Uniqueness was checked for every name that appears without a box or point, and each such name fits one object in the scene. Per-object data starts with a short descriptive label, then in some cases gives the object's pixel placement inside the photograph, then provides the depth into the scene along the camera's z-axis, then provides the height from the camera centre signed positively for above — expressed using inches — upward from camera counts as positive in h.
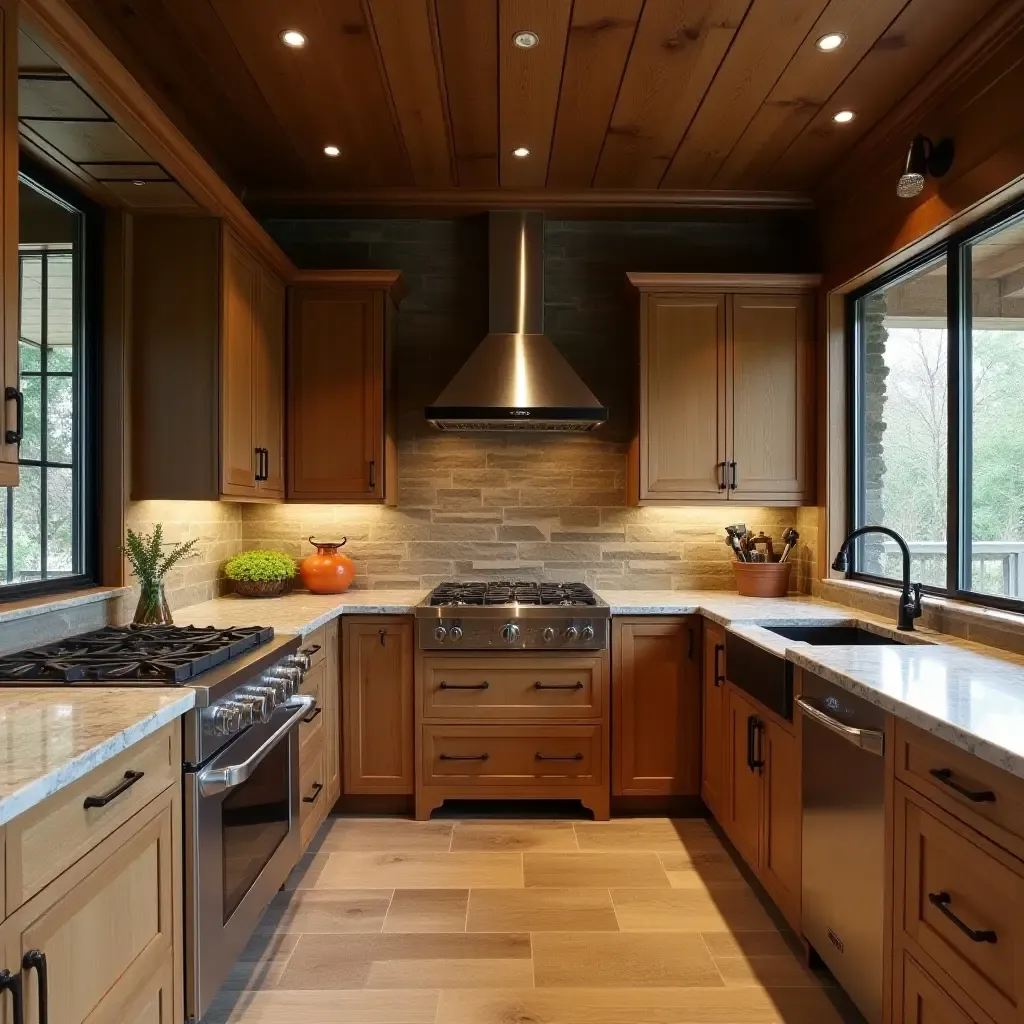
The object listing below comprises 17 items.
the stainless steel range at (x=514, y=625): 121.3 -18.3
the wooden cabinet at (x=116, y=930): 45.3 -29.5
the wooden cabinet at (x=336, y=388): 137.4 +23.7
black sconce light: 97.1 +47.8
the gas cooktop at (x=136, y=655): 69.1 -14.9
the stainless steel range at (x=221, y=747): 66.9 -24.3
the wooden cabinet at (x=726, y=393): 138.0 +23.3
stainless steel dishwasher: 68.1 -32.2
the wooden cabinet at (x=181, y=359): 106.9 +22.8
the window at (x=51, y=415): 90.2 +12.9
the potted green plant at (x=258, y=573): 131.7 -10.5
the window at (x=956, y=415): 93.7 +14.9
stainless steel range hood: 131.9 +27.6
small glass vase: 98.9 -12.7
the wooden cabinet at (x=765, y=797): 87.4 -37.0
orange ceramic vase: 139.2 -10.7
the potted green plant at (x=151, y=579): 99.0 -8.9
